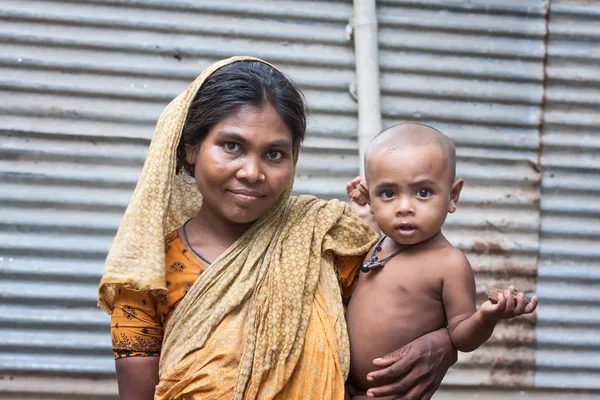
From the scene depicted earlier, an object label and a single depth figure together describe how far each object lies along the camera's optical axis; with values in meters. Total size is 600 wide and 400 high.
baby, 2.16
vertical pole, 3.85
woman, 2.04
